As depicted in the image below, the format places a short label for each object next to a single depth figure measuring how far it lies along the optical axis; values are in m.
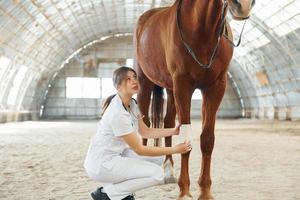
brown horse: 3.82
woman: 3.25
